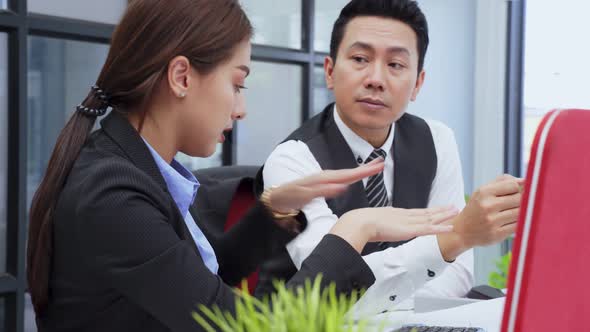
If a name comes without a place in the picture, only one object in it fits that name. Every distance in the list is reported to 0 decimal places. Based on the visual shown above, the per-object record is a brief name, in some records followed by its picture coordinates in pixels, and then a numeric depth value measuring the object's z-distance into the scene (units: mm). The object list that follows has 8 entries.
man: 1918
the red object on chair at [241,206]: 1845
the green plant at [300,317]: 496
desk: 1283
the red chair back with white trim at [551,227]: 703
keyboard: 1157
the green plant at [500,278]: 3391
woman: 1087
